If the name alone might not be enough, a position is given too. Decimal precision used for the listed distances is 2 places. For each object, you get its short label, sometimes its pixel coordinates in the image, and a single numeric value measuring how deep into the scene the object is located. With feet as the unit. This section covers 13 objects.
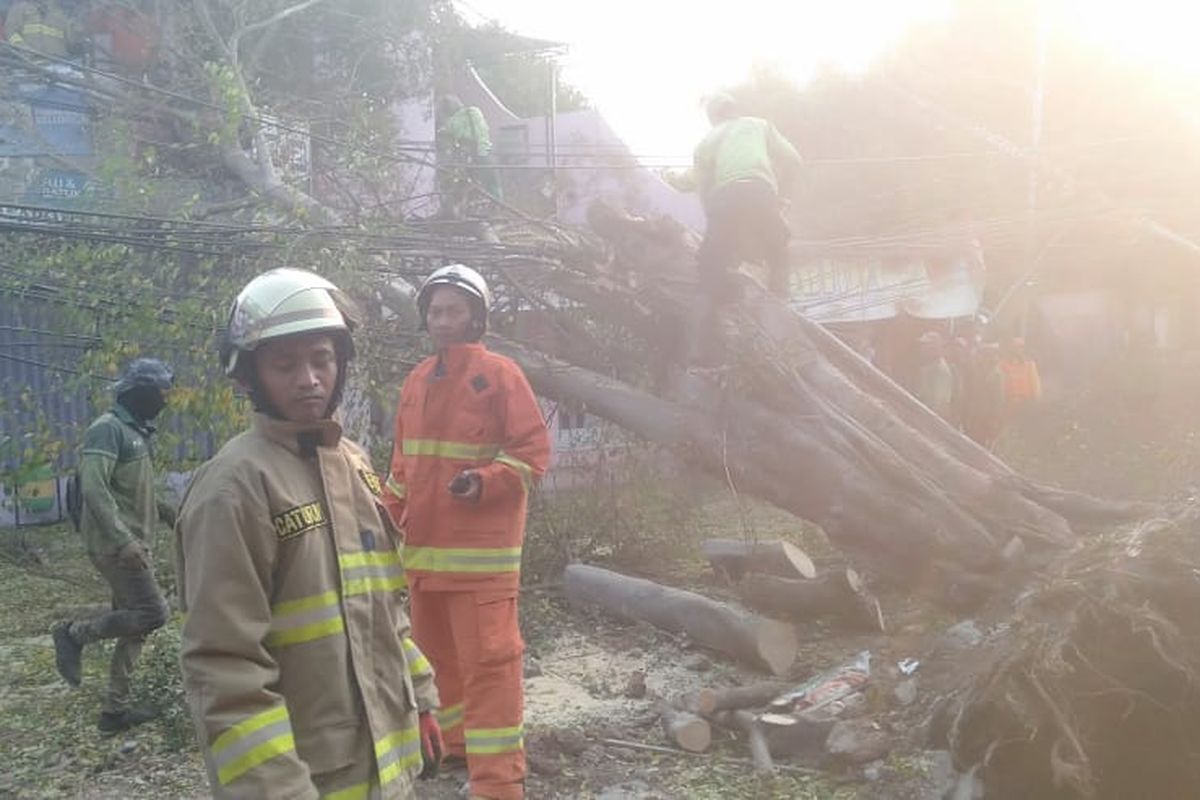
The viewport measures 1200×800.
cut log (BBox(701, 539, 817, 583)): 22.74
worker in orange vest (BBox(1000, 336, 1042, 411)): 41.68
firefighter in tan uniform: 6.45
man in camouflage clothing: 16.87
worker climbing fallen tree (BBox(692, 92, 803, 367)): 21.70
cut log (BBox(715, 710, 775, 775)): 14.60
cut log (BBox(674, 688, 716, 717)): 15.97
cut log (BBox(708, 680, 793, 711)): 16.08
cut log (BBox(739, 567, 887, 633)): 20.40
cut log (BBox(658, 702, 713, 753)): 15.43
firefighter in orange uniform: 12.94
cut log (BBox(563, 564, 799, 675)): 18.51
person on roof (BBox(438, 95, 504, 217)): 28.96
